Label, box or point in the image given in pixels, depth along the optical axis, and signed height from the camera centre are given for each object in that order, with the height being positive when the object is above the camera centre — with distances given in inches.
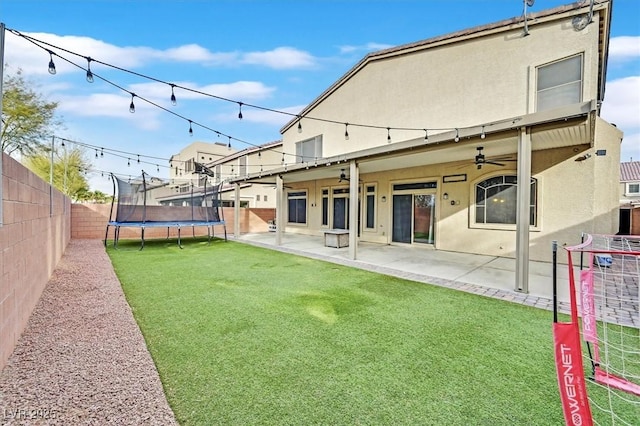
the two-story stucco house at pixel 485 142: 223.3 +50.2
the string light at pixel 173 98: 181.2 +68.5
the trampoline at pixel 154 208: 347.9 -0.6
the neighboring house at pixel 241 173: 583.5 +95.5
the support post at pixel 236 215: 470.1 -11.9
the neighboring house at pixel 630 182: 758.5 +76.3
